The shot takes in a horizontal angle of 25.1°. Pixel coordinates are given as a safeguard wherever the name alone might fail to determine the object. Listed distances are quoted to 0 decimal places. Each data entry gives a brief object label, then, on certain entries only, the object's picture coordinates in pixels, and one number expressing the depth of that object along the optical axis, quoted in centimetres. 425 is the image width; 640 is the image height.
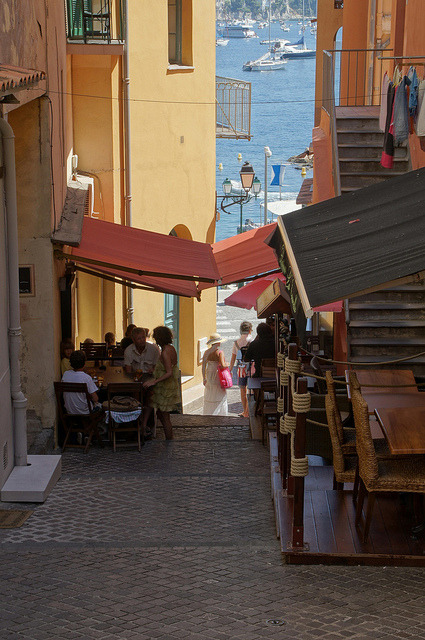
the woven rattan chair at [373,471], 650
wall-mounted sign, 1109
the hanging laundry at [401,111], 1166
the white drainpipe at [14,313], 867
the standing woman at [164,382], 1180
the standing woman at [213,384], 1560
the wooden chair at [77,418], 1103
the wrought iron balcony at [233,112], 2347
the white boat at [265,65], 15562
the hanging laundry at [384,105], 1250
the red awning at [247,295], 1717
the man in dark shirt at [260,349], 1397
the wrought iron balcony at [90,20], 1546
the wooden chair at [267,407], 1173
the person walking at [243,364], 1611
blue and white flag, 5059
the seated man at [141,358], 1287
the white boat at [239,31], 18645
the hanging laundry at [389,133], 1209
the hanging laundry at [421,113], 1116
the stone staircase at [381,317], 1168
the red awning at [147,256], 1180
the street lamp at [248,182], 2738
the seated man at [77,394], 1119
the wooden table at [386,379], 920
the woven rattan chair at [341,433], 693
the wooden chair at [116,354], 1478
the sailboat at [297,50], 16530
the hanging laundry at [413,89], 1155
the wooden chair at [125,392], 1127
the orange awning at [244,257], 1284
